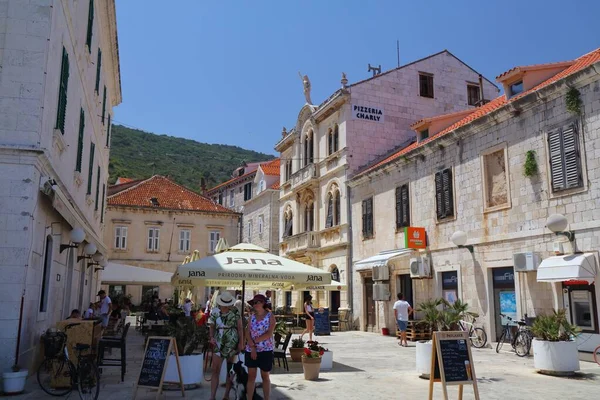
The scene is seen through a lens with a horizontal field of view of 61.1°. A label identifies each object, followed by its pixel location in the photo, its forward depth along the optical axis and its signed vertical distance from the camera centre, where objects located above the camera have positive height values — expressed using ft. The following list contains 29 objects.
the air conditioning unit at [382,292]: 67.26 +0.21
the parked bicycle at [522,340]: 43.78 -3.87
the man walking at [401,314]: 55.42 -2.21
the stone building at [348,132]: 81.56 +26.89
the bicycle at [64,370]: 25.40 -4.00
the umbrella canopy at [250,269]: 34.27 +1.63
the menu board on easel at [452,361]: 24.04 -3.17
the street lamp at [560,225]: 41.91 +5.68
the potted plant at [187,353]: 28.76 -3.44
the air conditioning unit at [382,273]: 67.05 +2.68
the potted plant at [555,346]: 33.09 -3.35
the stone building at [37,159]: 27.96 +8.01
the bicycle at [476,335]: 50.90 -4.03
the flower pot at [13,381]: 25.52 -4.46
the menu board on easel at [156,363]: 25.52 -3.58
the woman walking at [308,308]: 57.98 -1.66
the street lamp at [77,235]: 36.55 +4.04
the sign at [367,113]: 81.76 +28.91
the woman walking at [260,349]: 23.68 -2.58
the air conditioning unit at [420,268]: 60.08 +3.01
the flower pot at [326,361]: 36.55 -4.80
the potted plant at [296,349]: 38.91 -4.22
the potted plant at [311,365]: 32.35 -4.51
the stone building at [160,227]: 127.34 +16.77
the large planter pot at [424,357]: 32.58 -4.04
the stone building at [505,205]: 41.55 +9.00
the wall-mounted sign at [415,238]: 61.21 +6.64
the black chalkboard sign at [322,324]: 70.08 -4.20
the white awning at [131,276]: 72.01 +2.38
